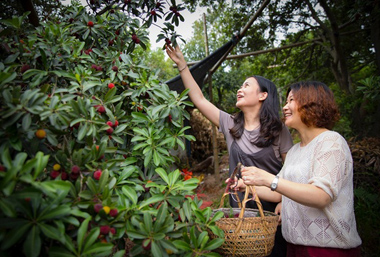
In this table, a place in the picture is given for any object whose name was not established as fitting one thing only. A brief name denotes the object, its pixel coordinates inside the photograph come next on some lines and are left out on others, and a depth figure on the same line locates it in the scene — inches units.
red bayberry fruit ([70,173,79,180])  33.5
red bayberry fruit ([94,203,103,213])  32.5
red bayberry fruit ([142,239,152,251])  32.7
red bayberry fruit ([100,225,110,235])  32.3
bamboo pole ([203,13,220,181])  177.6
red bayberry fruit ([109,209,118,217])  33.4
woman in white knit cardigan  42.7
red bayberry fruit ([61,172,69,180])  33.2
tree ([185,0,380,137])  172.7
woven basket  42.9
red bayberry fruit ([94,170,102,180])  34.7
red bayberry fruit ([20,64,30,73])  41.7
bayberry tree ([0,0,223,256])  27.5
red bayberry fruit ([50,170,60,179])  32.4
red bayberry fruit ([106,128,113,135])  40.3
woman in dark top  63.0
